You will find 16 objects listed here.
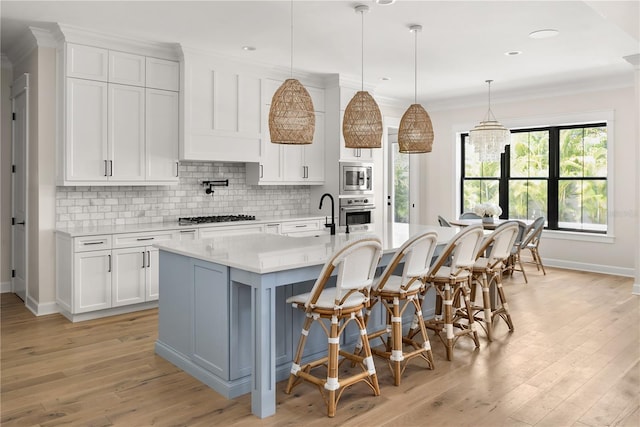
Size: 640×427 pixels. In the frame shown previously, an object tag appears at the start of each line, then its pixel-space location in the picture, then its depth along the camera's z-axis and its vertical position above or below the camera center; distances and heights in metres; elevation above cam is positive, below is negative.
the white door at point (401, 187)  8.93 +0.24
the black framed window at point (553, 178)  7.13 +0.35
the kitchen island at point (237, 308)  2.77 -0.67
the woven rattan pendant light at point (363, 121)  3.99 +0.63
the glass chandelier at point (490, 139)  6.65 +0.81
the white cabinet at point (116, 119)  4.76 +0.81
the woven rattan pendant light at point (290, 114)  3.43 +0.59
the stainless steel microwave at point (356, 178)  6.75 +0.30
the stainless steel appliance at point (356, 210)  6.78 -0.14
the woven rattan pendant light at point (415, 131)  4.35 +0.60
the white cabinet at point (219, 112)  5.45 +1.00
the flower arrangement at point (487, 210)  6.56 -0.13
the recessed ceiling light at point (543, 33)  4.69 +1.57
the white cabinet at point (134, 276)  4.81 -0.74
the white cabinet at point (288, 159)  6.16 +0.53
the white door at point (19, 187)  5.20 +0.14
